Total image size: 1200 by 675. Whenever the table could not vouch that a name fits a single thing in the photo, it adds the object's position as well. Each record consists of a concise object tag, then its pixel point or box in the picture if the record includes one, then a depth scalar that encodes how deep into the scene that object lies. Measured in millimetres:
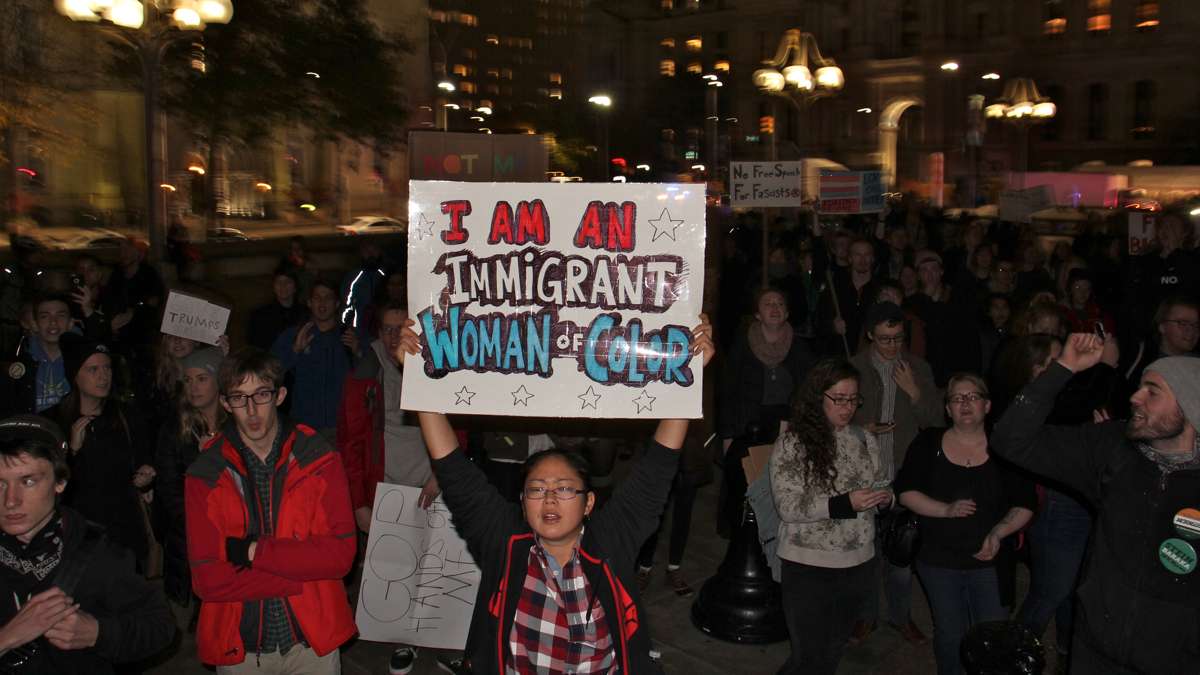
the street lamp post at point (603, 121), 40938
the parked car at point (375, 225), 43725
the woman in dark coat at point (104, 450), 5000
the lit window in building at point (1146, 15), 50031
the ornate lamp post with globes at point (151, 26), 13492
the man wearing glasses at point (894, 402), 6023
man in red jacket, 3705
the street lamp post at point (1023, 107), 39938
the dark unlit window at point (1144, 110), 51281
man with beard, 3225
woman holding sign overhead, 3100
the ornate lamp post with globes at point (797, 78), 24828
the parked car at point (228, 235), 35162
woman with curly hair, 4617
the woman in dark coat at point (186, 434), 5039
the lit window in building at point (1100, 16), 51625
